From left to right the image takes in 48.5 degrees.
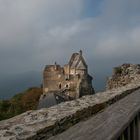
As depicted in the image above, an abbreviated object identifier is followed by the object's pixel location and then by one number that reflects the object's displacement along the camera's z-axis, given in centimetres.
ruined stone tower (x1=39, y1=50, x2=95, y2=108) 2738
